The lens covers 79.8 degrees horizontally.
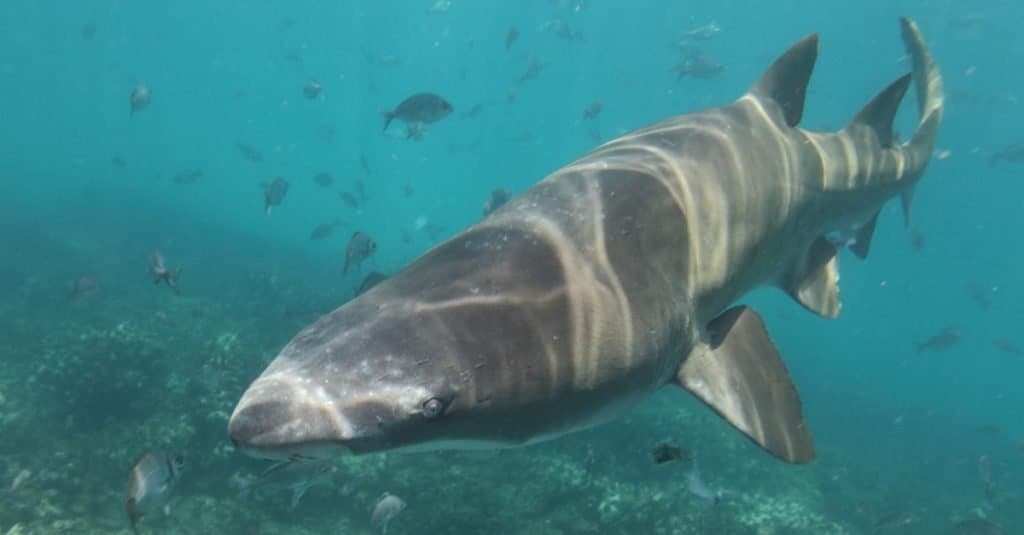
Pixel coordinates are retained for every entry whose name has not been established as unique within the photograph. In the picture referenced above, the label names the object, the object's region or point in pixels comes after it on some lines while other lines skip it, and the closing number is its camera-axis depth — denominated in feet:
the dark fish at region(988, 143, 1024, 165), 67.62
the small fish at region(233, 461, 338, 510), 18.13
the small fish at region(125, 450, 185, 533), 17.03
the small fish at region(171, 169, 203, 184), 65.99
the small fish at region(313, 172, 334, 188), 64.59
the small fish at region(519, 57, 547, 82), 73.20
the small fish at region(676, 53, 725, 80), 59.31
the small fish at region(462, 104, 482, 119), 73.61
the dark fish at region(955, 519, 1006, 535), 28.14
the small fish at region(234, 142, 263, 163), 71.41
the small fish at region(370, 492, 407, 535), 22.11
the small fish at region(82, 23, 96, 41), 80.24
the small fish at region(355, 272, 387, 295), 16.60
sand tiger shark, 6.26
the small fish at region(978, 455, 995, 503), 34.30
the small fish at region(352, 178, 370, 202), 66.95
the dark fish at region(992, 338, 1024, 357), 57.47
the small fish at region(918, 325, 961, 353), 50.62
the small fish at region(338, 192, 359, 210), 60.85
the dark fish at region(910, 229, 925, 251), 53.93
